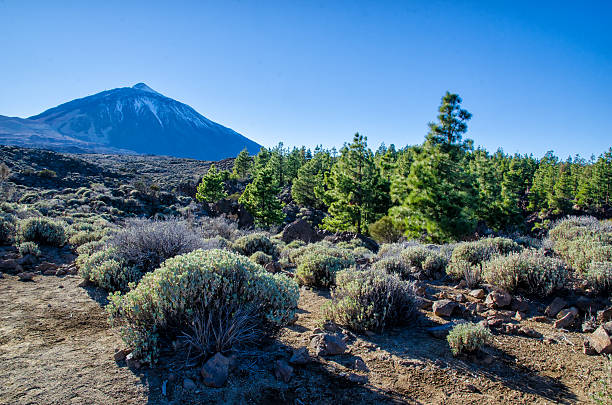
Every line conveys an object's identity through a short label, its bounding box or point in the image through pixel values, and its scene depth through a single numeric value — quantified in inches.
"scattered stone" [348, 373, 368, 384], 108.1
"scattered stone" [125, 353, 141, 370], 109.0
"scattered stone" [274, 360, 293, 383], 107.1
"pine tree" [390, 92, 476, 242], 706.8
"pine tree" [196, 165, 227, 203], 1627.7
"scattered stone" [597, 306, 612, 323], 146.0
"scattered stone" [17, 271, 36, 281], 213.2
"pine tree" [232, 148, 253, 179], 2469.2
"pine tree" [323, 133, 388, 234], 1021.2
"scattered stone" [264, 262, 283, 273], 259.5
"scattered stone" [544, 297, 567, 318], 161.6
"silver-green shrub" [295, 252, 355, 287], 227.1
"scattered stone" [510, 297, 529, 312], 168.9
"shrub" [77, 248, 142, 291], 195.9
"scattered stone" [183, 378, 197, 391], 98.6
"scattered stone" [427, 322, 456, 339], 142.0
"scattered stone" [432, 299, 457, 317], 165.9
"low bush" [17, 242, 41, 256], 262.1
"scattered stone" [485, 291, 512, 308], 172.9
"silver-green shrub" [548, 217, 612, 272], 206.5
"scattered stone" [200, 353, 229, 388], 100.4
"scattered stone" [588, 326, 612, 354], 121.8
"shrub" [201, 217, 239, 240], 490.9
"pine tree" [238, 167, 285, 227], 1232.8
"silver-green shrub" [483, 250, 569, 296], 177.5
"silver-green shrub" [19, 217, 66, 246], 292.0
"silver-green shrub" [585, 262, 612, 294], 171.5
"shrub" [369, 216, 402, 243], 863.4
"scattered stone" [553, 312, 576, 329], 149.1
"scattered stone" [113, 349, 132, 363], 113.2
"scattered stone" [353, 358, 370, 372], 116.0
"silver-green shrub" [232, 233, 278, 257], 365.4
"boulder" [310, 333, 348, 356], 124.8
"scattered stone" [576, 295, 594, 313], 160.1
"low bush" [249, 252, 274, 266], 297.3
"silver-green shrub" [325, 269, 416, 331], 149.0
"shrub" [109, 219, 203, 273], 227.0
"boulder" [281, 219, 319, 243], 689.6
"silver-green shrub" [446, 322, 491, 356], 123.3
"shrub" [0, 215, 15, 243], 293.2
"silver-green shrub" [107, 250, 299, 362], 115.8
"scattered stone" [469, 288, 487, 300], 188.2
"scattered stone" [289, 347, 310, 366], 115.3
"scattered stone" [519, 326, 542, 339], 141.3
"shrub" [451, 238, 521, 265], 246.8
